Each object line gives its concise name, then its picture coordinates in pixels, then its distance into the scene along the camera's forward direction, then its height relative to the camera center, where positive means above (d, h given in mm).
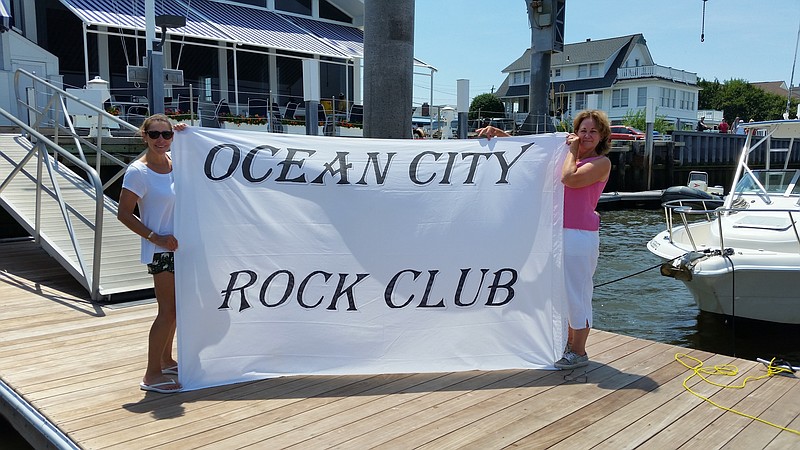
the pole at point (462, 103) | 15250 +1086
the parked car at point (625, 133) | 30709 +761
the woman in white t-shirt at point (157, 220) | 3555 -414
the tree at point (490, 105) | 60594 +4232
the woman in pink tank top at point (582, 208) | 3980 -384
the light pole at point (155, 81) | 9695 +1029
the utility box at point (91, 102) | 12641 +901
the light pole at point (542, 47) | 18422 +2986
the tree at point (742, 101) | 75125 +5706
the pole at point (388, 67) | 5164 +665
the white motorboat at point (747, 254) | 7254 -1287
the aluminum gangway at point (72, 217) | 6031 -801
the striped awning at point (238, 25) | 16516 +3782
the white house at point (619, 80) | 52438 +5888
